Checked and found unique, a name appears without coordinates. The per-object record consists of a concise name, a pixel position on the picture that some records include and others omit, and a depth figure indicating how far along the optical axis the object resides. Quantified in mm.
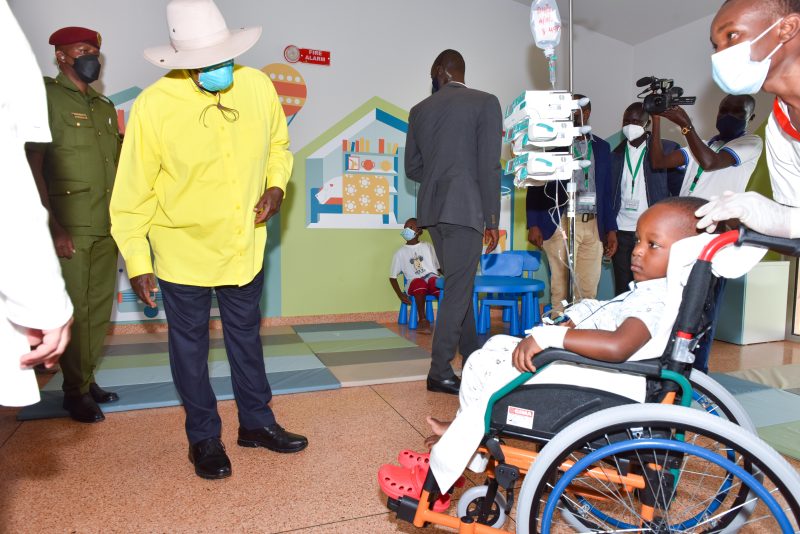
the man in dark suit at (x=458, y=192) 2596
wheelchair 1025
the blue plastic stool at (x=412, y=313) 4503
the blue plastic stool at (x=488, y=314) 4188
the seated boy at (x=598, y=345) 1168
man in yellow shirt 1711
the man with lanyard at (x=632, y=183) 3146
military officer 2396
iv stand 1905
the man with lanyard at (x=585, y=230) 3557
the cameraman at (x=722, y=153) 2510
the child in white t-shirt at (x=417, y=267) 4418
